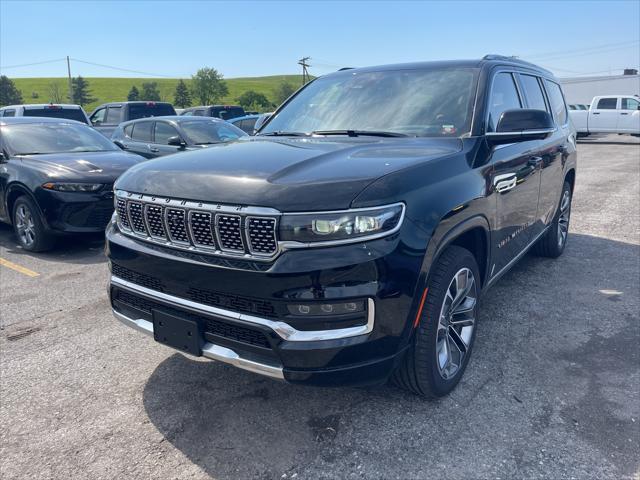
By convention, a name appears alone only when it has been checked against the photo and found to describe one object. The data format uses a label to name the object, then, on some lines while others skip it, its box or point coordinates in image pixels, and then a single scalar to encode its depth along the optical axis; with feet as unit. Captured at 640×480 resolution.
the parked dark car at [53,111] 40.52
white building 119.03
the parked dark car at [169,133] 30.45
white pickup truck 70.95
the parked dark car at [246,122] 49.08
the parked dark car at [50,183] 19.36
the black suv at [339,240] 7.20
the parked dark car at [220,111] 56.85
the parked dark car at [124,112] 46.73
